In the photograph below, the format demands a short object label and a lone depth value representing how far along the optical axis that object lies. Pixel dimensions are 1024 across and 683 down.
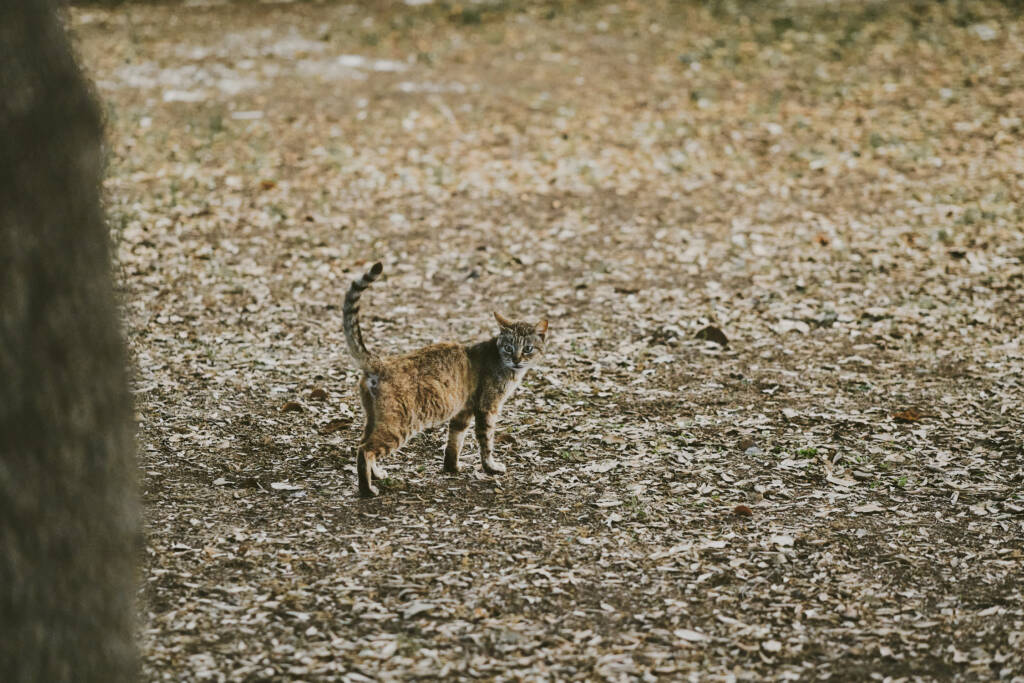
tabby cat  10.86
